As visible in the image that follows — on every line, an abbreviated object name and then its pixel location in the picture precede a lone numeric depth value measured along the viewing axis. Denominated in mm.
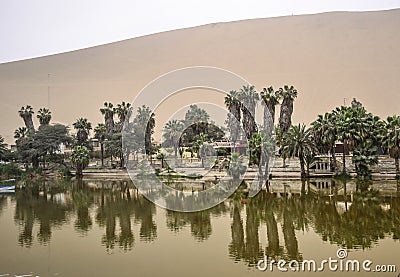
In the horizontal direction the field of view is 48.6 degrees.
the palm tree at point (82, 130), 44125
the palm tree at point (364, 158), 29688
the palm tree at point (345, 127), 30247
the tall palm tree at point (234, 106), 39125
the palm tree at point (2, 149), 43981
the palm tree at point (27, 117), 49406
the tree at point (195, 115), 42531
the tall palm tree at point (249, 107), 39709
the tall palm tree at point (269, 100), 40281
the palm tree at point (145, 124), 39781
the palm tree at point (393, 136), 28469
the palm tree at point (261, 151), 31594
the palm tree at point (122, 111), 43812
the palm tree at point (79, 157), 38719
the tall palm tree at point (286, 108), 40272
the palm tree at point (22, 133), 47012
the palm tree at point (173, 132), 44000
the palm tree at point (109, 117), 45219
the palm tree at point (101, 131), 43594
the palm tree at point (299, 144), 31609
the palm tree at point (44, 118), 47781
